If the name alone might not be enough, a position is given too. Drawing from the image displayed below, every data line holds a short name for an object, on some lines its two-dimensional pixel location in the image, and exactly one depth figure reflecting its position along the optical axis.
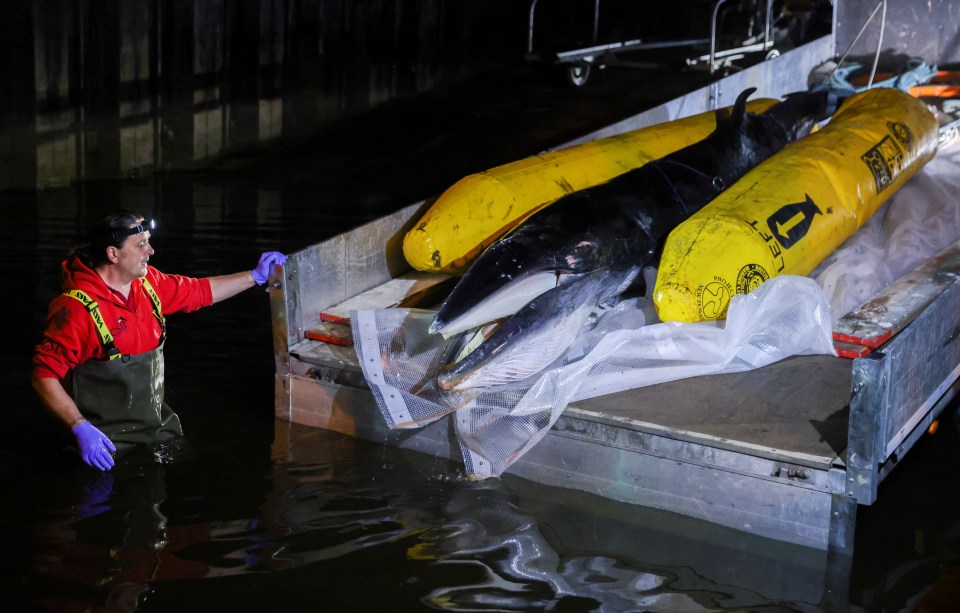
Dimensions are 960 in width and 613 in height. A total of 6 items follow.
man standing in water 4.26
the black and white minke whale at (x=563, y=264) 4.52
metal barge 4.01
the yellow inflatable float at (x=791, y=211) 4.88
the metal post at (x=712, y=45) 10.71
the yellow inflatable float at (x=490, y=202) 5.46
